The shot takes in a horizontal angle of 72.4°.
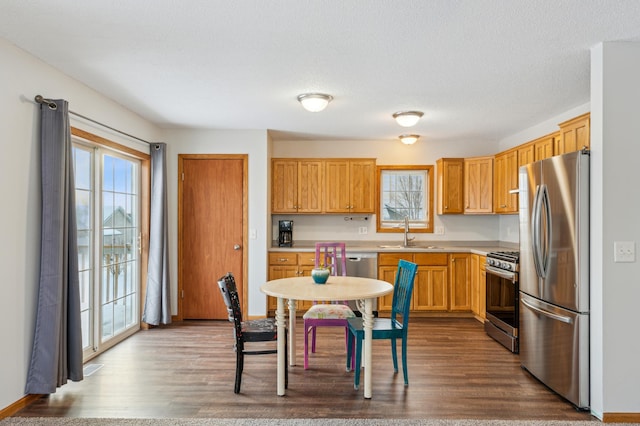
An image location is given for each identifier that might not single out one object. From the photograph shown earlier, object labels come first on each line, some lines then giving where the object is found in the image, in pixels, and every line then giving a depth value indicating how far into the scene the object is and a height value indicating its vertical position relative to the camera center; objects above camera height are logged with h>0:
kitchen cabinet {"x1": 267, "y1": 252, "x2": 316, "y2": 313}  5.52 -0.66
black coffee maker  5.90 -0.30
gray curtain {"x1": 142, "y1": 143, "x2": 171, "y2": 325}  5.01 -0.48
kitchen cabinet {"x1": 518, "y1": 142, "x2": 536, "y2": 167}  4.77 +0.66
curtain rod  3.04 +0.77
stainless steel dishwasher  5.55 -0.68
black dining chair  3.17 -0.90
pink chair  3.62 -0.87
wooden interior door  5.47 -0.20
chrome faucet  6.02 -0.30
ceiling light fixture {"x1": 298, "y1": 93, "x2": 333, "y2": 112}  3.88 +1.00
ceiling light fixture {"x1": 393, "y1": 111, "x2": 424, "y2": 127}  4.52 +0.99
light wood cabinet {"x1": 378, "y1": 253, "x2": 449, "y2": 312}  5.63 -0.91
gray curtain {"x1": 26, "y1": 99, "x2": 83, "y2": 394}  3.03 -0.39
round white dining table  3.08 -0.60
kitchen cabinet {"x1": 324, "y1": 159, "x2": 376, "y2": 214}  5.98 +0.35
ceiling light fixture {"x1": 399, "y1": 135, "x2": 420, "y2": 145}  5.75 +0.97
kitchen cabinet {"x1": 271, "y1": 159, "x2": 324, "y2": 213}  5.94 +0.36
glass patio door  3.91 -0.32
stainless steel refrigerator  2.88 -0.43
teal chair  3.31 -0.89
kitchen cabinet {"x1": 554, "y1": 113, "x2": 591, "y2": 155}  3.58 +0.68
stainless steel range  4.16 -0.86
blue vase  3.60 -0.53
